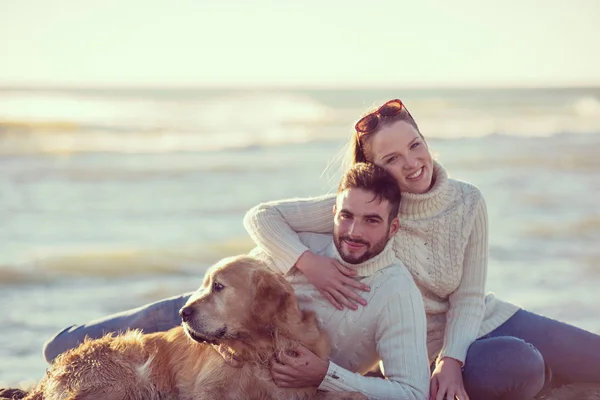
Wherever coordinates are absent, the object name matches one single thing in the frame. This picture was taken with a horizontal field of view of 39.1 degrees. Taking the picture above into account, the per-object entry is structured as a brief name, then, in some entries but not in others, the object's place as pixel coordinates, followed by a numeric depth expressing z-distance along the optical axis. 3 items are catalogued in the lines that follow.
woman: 4.22
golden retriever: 3.78
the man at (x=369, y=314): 3.79
